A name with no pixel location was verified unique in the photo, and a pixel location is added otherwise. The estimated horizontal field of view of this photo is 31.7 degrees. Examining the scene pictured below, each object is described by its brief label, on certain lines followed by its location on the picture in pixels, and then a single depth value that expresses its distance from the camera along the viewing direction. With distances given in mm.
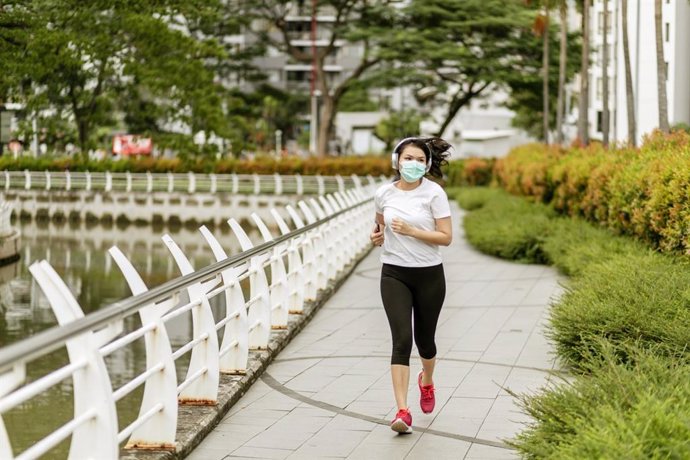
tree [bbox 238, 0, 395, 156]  54188
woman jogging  7344
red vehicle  81794
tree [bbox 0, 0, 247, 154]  31672
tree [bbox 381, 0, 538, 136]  52031
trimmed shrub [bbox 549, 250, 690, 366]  8656
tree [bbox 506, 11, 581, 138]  52438
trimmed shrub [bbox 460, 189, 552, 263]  20578
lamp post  55406
